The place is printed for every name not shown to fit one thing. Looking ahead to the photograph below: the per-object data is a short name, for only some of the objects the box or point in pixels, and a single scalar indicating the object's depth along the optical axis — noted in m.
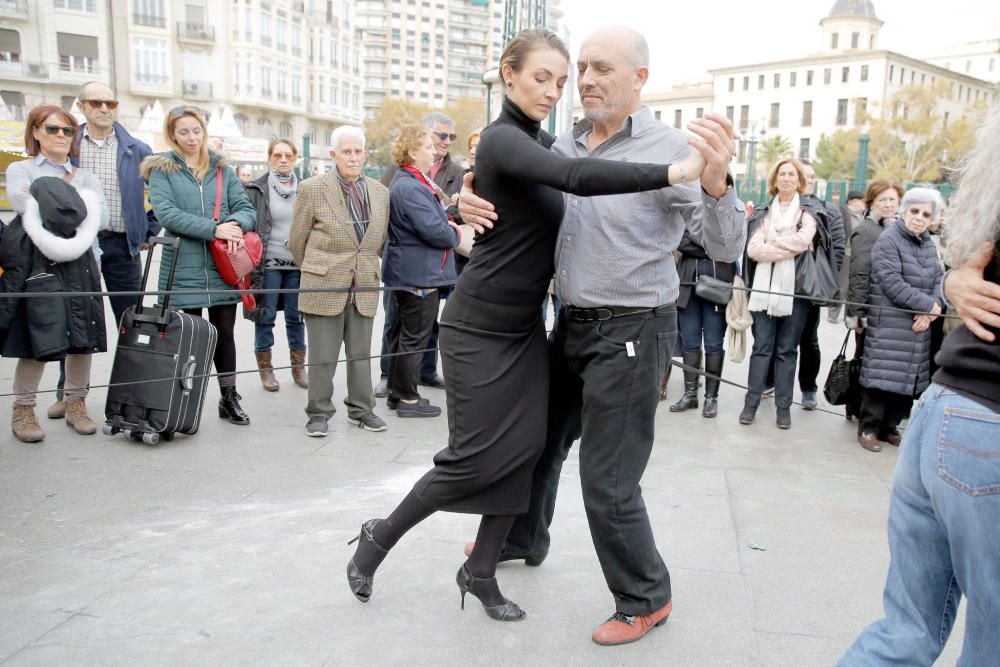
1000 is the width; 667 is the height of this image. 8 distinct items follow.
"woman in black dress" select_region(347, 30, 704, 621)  2.70
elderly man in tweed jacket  5.46
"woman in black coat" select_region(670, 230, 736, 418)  6.47
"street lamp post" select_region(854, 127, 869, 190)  18.42
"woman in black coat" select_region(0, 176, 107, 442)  4.91
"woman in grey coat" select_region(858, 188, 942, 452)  5.54
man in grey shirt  2.75
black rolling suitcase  4.97
